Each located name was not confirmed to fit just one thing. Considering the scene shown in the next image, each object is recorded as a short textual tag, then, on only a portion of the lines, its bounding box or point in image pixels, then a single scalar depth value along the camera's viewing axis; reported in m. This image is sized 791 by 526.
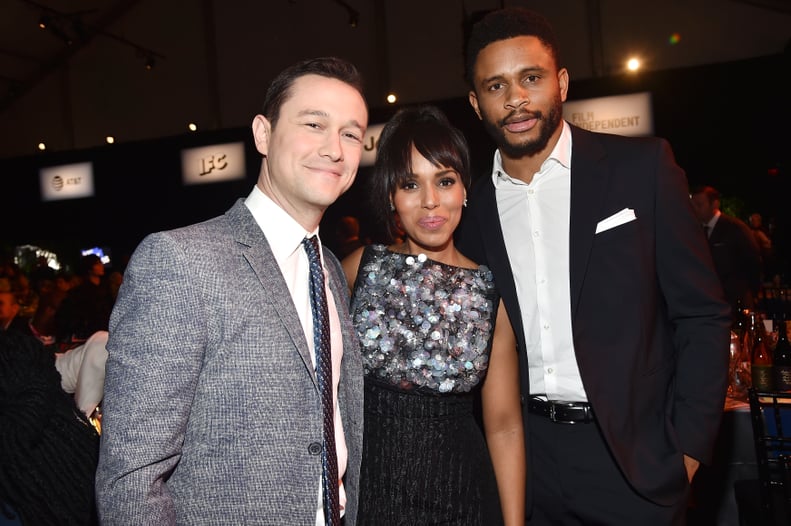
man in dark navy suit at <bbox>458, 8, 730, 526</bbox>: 1.85
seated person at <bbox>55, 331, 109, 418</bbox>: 3.43
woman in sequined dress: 1.95
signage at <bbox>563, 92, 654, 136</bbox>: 7.78
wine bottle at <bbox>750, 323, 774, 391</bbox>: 2.78
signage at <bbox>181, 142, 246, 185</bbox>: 9.91
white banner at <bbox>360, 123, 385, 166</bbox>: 8.71
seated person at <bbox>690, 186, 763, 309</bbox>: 5.87
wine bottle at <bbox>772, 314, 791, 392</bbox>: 3.01
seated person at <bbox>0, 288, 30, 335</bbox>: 4.58
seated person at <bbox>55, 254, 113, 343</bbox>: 4.03
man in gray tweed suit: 1.13
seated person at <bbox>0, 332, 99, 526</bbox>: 1.20
